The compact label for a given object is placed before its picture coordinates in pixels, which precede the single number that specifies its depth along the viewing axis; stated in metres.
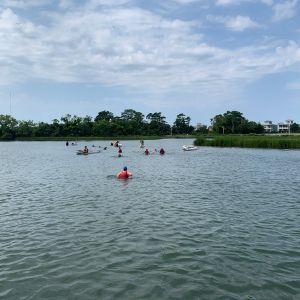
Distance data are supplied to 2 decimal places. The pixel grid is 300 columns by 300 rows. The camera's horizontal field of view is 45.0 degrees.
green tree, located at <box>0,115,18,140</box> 198.38
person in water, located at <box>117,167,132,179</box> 32.43
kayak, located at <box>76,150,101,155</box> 69.32
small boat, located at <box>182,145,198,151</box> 80.88
